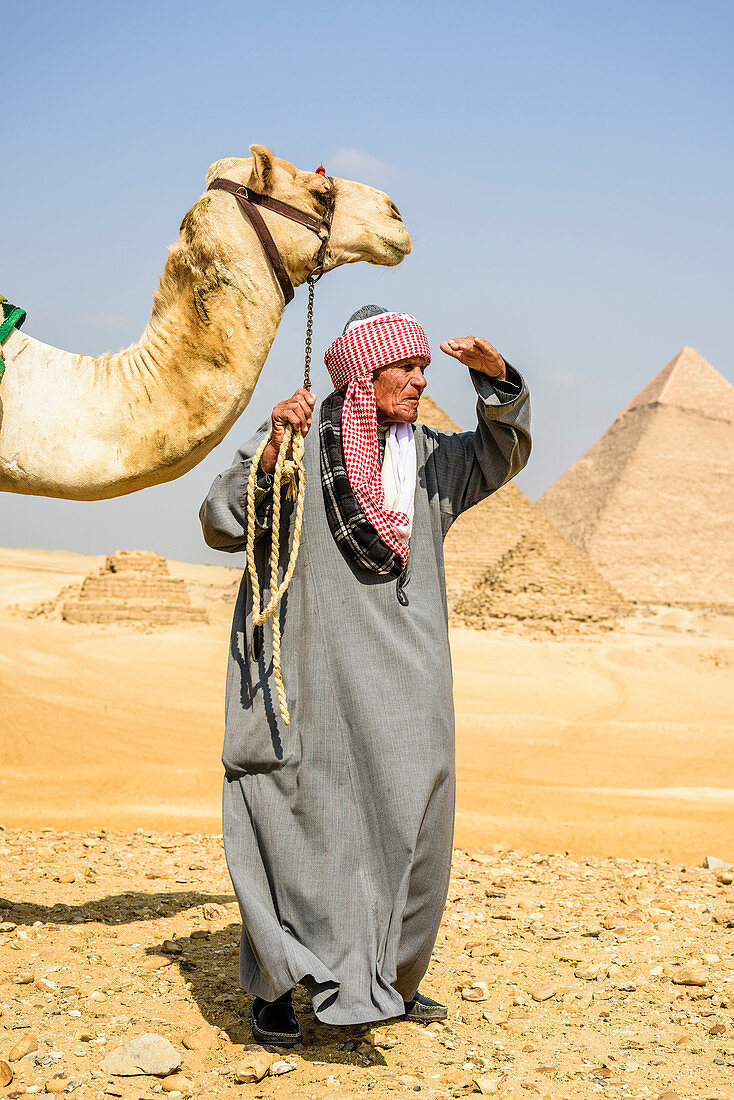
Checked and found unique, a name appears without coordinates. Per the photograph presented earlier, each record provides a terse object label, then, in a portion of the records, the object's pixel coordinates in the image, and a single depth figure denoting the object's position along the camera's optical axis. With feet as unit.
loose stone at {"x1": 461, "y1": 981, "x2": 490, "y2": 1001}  10.14
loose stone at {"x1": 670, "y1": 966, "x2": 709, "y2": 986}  10.52
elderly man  8.25
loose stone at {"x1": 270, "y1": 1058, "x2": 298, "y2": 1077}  7.99
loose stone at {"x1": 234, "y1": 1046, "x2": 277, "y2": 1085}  7.82
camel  8.79
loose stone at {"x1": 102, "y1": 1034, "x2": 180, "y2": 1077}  7.91
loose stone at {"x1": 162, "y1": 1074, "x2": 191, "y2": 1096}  7.68
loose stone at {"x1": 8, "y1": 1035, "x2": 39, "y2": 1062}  8.07
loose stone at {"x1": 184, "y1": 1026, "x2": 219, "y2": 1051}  8.52
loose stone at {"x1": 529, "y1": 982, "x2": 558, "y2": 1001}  10.22
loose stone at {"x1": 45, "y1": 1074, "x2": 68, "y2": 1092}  7.60
